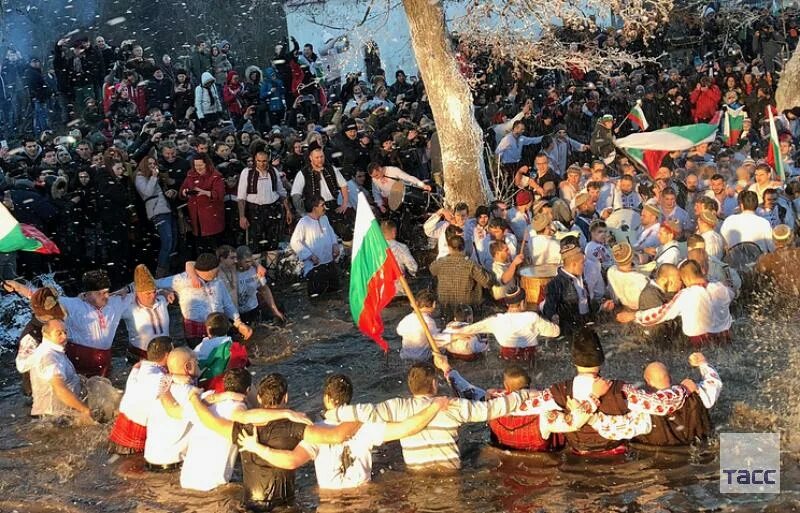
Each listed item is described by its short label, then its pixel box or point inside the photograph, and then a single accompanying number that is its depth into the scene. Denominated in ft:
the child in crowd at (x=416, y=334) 34.97
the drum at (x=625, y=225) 44.73
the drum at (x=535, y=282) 38.93
